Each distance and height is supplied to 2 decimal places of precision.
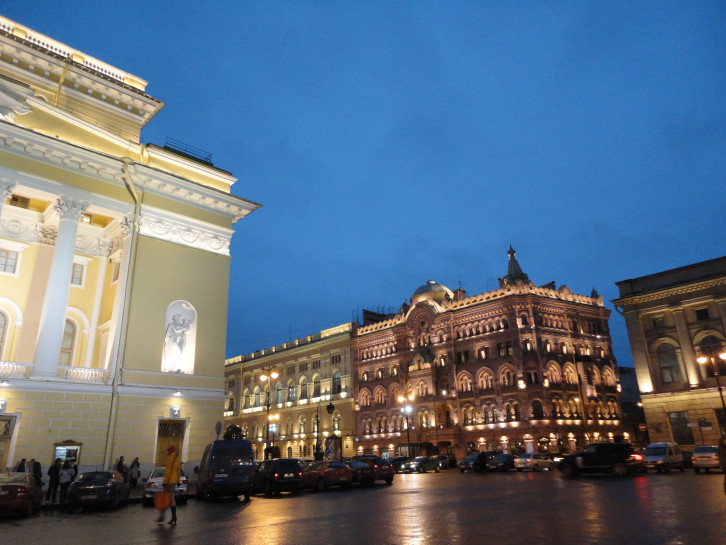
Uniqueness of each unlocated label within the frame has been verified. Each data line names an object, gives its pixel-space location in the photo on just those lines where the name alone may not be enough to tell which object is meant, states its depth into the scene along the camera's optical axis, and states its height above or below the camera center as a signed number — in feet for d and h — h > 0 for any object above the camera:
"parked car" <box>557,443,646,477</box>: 81.35 -2.51
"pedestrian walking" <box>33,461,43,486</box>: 62.42 -0.89
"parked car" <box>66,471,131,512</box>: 52.60 -2.91
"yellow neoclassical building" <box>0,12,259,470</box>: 72.74 +29.90
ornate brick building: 170.50 +24.23
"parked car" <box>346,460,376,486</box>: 80.35 -3.15
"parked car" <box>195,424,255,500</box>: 59.67 -1.49
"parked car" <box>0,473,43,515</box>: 47.75 -2.60
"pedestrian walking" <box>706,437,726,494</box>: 36.33 -0.79
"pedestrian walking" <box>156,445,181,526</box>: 39.17 -1.40
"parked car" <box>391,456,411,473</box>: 131.30 -2.88
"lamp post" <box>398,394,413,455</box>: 168.66 +10.75
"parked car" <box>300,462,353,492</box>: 75.05 -3.12
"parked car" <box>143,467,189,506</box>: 58.80 -3.14
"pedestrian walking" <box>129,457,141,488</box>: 73.31 -1.72
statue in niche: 84.84 +18.53
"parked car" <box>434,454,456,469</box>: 135.22 -3.03
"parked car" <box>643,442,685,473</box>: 86.94 -2.48
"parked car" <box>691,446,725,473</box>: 81.00 -2.68
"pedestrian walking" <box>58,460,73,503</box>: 60.39 -1.91
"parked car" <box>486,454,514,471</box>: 112.57 -3.18
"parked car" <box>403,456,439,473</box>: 126.21 -3.58
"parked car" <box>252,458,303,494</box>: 70.13 -2.87
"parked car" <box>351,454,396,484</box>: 83.78 -2.87
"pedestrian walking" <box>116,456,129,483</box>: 70.37 -1.09
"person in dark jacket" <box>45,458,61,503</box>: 63.00 -1.73
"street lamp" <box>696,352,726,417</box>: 124.71 +18.72
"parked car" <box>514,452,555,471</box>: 109.50 -3.23
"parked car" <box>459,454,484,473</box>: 114.42 -3.41
